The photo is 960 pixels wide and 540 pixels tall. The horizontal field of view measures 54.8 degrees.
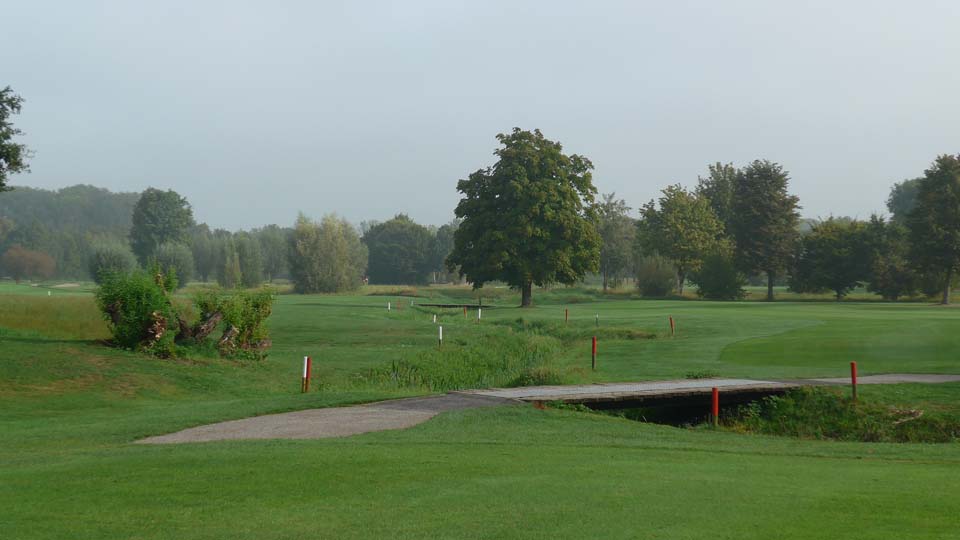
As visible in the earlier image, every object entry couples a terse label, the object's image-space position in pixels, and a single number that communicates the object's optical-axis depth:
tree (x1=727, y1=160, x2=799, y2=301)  97.56
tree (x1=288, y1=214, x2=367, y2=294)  111.75
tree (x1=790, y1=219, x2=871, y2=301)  91.69
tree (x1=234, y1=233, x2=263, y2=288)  113.56
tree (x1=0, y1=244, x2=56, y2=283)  148.75
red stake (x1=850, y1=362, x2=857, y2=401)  22.80
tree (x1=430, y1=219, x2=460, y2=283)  156.88
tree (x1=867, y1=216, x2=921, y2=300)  87.75
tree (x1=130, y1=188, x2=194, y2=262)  139.62
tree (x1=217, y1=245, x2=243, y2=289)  108.67
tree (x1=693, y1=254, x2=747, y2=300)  93.12
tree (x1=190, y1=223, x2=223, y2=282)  137.38
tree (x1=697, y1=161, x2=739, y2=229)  118.11
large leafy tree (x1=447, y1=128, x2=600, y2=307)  72.62
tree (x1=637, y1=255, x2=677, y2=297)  97.62
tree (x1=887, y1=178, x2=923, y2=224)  162.25
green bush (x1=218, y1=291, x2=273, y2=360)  31.12
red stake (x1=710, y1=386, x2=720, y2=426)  20.80
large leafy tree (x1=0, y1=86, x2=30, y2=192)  31.03
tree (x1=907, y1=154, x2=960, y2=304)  77.38
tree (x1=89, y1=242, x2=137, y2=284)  100.44
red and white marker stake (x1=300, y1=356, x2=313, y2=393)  22.89
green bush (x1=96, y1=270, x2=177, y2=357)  28.72
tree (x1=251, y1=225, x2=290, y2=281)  158.62
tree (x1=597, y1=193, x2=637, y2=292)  117.62
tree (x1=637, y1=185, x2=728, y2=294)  100.69
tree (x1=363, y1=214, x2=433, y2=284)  155.00
